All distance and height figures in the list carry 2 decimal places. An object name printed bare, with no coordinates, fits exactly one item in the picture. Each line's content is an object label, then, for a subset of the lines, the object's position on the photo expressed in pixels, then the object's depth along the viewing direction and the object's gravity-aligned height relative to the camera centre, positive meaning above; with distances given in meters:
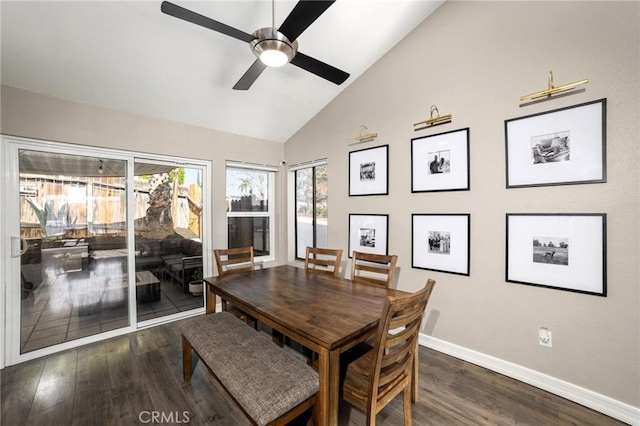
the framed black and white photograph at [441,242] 2.34 -0.31
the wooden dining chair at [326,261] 2.61 -0.53
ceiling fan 1.42 +1.11
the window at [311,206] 3.76 +0.07
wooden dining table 1.27 -0.63
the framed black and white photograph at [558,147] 1.73 +0.46
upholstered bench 1.23 -0.88
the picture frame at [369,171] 2.88 +0.46
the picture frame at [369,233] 2.89 -0.27
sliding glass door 2.38 -0.34
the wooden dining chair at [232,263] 2.58 -0.57
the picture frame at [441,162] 2.33 +0.46
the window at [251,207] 3.79 +0.06
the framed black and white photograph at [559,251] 1.74 -0.31
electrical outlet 1.92 -0.96
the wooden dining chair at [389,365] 1.22 -0.85
